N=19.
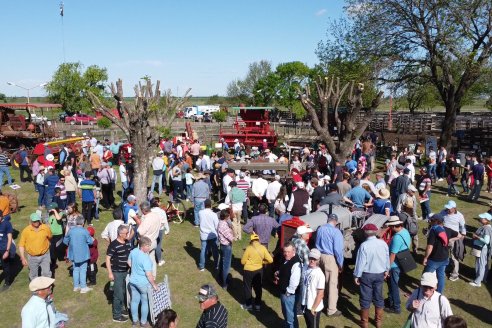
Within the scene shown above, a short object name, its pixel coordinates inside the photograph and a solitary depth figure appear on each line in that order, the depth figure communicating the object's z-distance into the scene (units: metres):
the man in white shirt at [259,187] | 11.52
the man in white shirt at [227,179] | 11.89
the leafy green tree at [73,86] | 49.09
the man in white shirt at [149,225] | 7.75
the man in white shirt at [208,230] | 8.16
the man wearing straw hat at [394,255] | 6.97
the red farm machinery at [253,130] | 25.19
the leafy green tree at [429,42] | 19.80
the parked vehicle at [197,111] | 62.92
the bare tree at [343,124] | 14.64
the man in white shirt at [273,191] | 11.06
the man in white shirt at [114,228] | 7.53
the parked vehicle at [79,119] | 47.66
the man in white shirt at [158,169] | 14.03
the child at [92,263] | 7.80
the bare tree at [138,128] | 10.89
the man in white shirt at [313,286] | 5.63
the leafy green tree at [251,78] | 75.69
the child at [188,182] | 13.37
